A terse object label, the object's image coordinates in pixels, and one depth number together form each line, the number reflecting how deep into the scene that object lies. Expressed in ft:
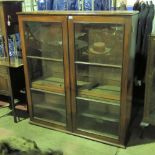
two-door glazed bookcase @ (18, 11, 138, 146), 7.09
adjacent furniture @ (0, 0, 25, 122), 8.56
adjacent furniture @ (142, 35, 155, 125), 7.24
